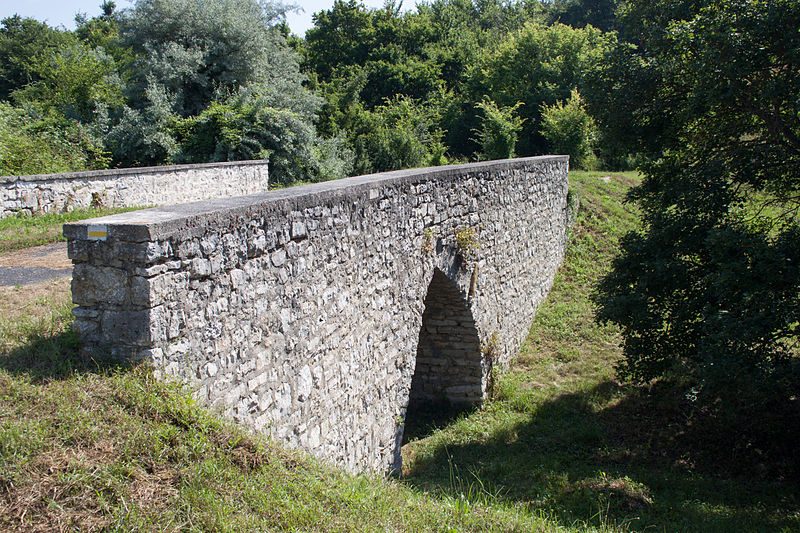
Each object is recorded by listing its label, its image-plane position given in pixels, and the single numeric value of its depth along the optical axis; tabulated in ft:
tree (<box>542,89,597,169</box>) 74.84
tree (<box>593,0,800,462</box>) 20.71
